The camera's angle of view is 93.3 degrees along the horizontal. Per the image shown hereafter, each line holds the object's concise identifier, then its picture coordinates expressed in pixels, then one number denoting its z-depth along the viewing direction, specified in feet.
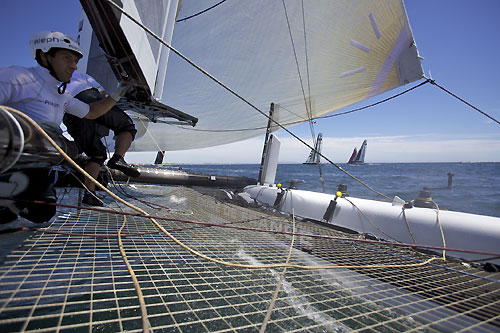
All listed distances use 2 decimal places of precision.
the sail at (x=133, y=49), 8.79
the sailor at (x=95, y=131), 7.88
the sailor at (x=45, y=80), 4.61
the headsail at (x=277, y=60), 13.44
